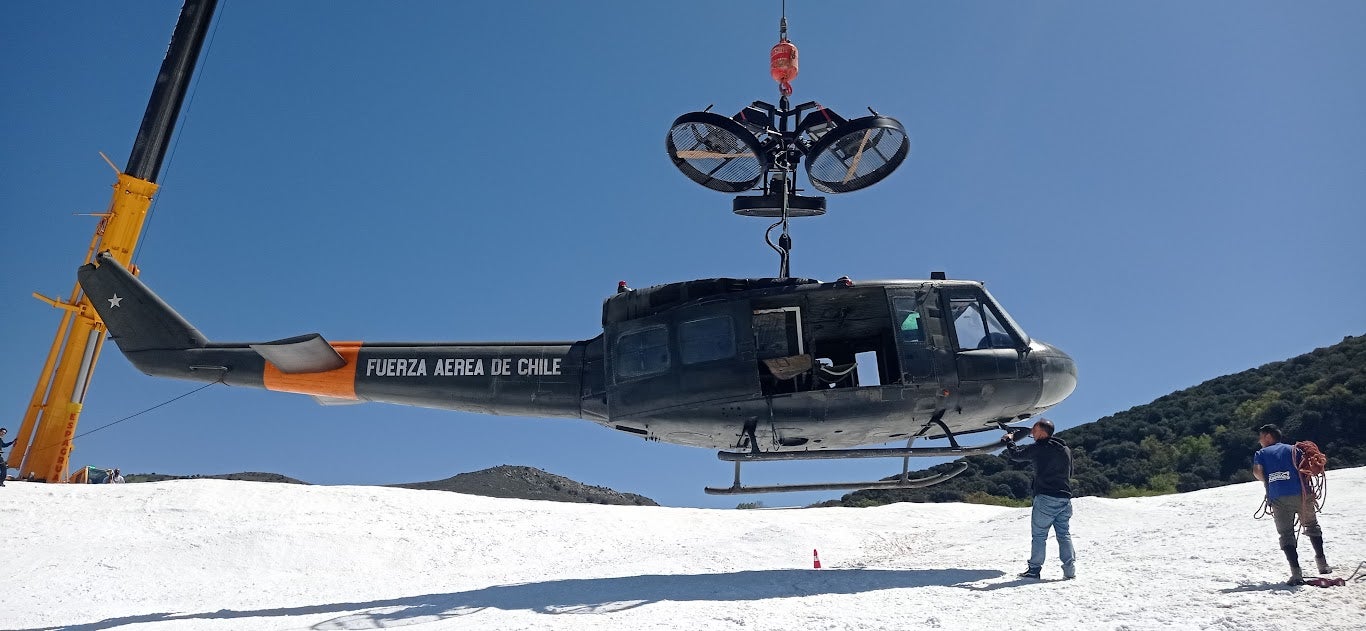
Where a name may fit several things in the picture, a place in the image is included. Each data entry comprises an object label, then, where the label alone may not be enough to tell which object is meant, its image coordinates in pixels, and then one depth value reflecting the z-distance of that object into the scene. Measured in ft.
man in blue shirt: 25.09
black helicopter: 30.60
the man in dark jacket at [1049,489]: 27.71
